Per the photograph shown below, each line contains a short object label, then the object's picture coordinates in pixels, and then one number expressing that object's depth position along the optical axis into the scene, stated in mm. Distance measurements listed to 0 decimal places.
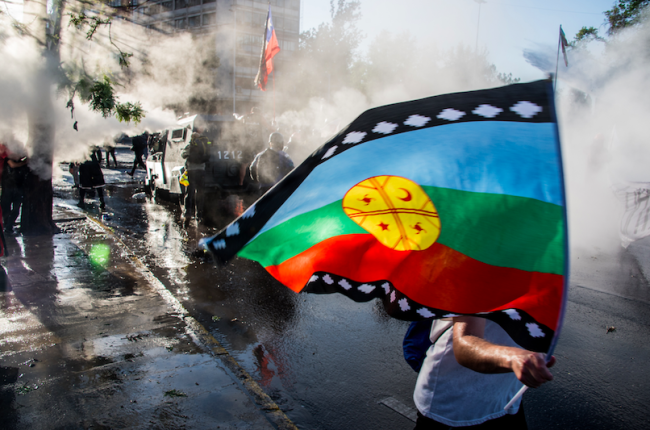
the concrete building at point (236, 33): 49688
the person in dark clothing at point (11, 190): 8031
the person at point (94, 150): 10181
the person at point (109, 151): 20977
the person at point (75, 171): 13702
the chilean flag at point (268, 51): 13867
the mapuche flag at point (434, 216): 1444
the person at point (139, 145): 17594
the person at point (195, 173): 9422
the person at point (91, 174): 10516
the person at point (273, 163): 7504
